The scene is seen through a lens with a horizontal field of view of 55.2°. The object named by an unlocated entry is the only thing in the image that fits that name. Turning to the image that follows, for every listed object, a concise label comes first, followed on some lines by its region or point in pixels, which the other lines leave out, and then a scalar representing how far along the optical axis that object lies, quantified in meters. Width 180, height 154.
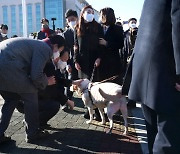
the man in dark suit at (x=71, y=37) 3.61
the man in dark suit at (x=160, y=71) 1.31
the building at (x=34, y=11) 43.73
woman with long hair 2.93
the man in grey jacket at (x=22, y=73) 2.17
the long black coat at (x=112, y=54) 2.92
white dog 2.46
